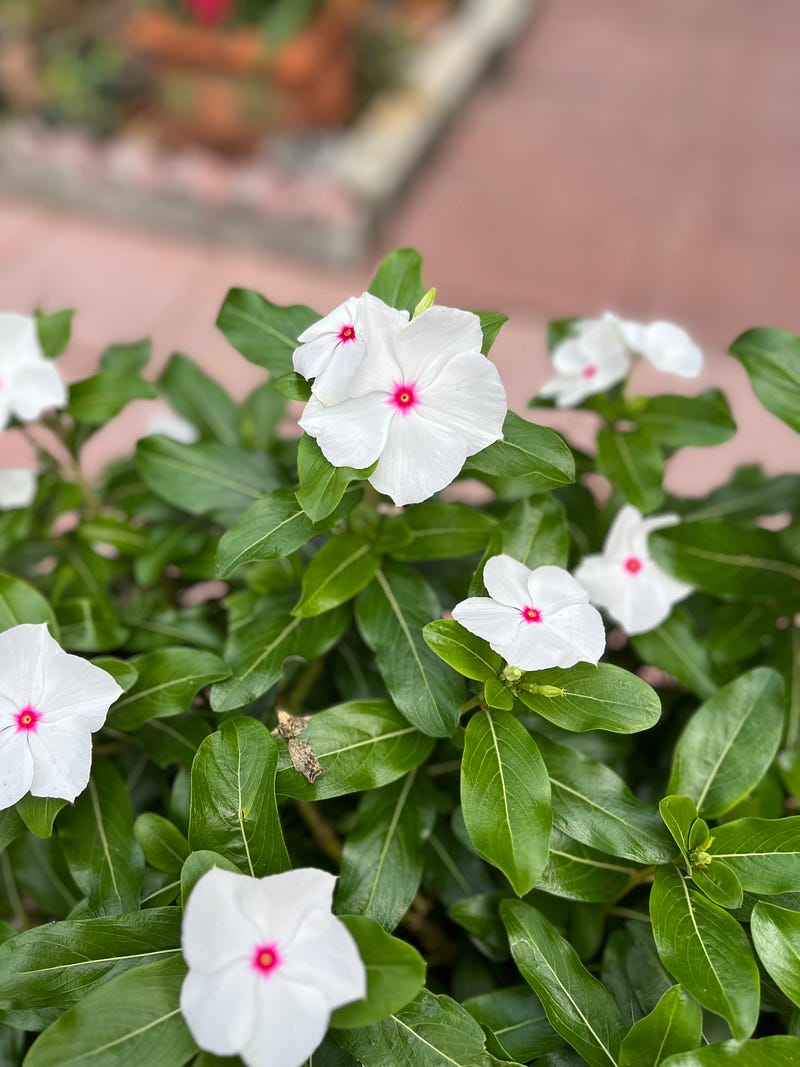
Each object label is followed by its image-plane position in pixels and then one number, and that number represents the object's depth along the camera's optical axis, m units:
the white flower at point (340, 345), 0.35
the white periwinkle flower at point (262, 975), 0.32
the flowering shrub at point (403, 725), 0.35
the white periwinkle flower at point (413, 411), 0.35
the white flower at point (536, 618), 0.35
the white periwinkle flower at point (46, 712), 0.35
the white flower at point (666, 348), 0.44
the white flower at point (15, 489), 0.46
